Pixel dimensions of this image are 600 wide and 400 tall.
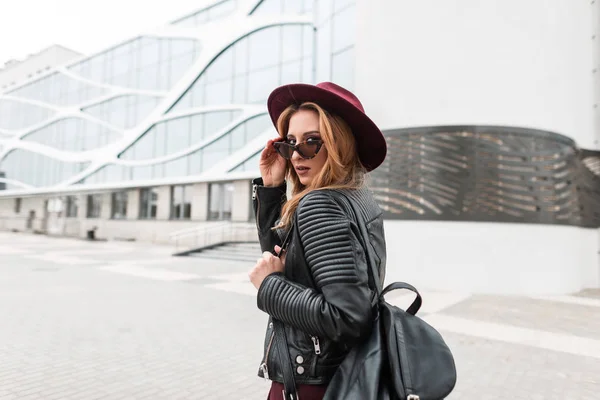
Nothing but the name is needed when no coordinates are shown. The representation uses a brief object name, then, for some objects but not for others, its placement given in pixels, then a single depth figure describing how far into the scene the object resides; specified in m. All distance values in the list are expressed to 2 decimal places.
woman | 1.21
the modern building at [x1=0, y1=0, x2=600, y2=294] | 9.42
